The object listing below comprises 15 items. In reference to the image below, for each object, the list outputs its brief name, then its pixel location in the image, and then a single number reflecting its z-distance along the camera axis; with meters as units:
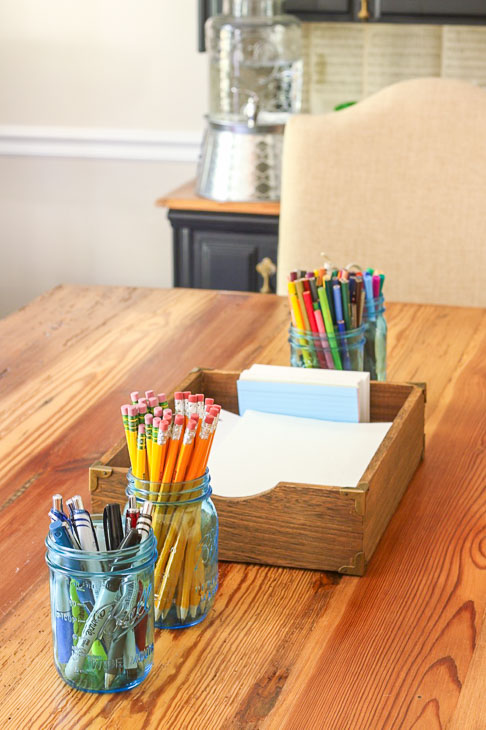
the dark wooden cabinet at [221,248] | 4.20
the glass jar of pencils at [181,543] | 1.72
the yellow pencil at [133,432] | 1.73
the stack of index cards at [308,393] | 2.11
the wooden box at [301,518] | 1.82
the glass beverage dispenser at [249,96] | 4.17
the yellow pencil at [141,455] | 1.72
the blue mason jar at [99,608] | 1.63
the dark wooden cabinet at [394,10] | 4.10
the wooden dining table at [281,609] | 1.64
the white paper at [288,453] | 1.98
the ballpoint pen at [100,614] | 1.62
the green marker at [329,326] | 2.14
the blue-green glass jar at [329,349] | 2.17
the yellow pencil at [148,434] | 1.72
